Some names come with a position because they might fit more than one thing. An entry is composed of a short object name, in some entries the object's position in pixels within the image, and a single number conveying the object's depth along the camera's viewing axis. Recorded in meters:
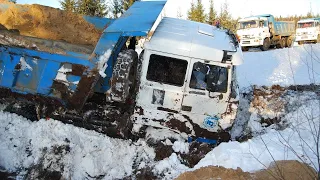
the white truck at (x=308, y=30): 24.19
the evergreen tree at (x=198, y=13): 31.46
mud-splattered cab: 5.66
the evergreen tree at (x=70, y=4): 22.41
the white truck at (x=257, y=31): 21.42
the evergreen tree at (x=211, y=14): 32.76
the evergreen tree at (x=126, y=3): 24.58
